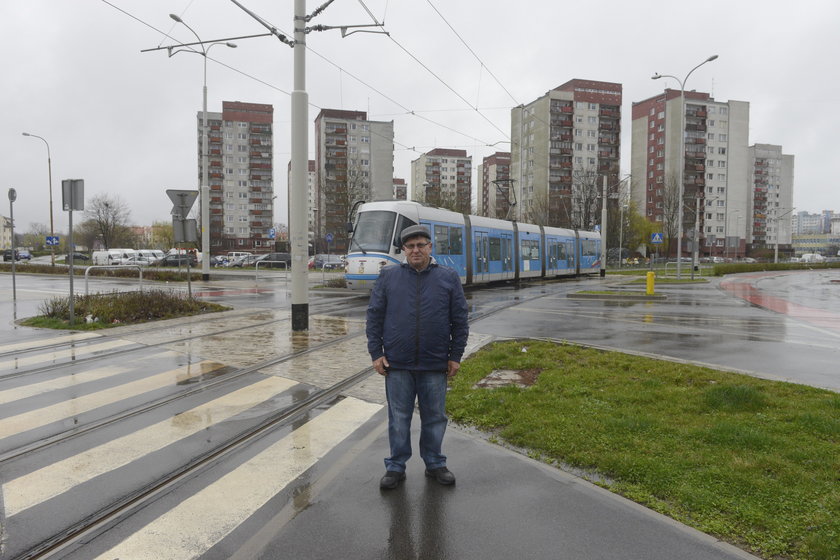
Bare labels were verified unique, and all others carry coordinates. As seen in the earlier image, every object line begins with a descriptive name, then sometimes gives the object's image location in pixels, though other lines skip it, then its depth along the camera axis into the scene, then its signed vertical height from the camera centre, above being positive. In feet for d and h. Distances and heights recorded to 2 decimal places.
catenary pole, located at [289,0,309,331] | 36.17 +4.37
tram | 59.77 +0.99
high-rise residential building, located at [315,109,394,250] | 340.80 +63.90
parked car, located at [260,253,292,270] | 151.50 -2.20
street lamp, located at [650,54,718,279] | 107.67 +23.69
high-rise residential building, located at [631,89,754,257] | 311.68 +52.84
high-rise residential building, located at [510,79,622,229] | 306.55 +63.86
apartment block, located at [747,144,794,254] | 419.11 +47.08
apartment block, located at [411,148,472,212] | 475.72 +71.81
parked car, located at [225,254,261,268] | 178.50 -3.00
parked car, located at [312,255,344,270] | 146.37 -2.54
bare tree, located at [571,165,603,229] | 189.26 +18.23
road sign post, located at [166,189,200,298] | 46.73 +3.11
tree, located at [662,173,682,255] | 211.82 +17.74
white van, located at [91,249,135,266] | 161.46 -1.48
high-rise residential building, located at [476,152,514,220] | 391.81 +61.01
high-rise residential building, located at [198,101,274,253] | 351.67 +48.63
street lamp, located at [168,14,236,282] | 86.02 +6.61
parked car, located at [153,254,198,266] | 160.59 -2.52
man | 13.11 -2.02
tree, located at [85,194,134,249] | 231.91 +15.19
